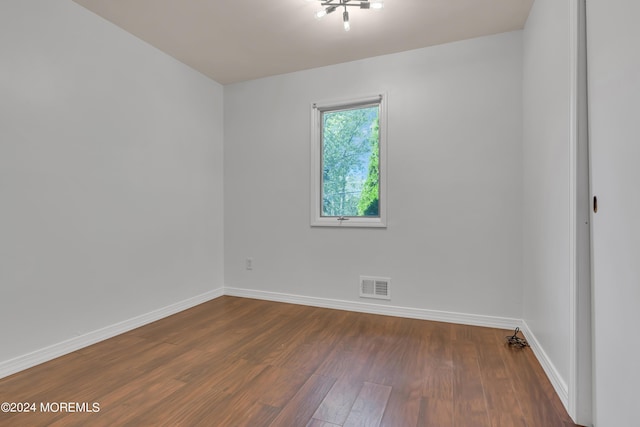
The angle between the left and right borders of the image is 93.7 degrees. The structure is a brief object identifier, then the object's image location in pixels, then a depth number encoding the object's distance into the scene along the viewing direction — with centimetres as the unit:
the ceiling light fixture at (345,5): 214
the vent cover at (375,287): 293
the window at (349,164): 305
